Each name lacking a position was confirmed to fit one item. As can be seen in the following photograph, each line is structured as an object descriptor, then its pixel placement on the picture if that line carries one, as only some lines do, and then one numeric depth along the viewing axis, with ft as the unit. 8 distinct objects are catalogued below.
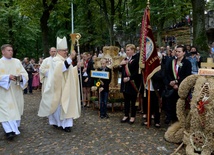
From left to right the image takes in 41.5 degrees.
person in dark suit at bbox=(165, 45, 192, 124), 21.43
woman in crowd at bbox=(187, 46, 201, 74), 31.89
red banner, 22.98
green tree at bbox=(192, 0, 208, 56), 33.36
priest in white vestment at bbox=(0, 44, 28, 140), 20.60
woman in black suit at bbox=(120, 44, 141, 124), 24.40
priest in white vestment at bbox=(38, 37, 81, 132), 22.45
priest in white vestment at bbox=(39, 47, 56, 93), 28.71
